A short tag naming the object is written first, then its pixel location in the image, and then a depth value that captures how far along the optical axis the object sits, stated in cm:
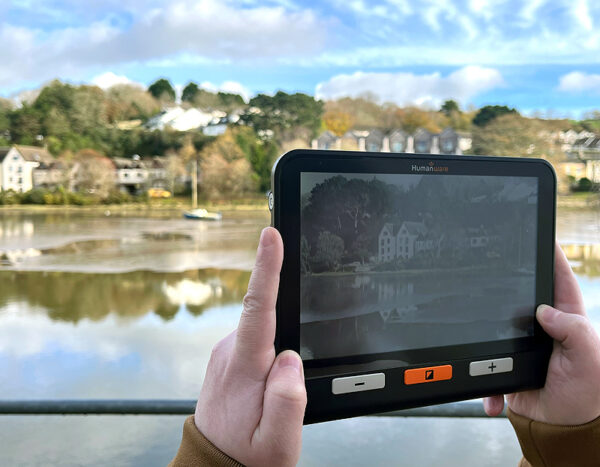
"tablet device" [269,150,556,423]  35
